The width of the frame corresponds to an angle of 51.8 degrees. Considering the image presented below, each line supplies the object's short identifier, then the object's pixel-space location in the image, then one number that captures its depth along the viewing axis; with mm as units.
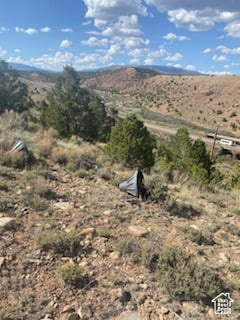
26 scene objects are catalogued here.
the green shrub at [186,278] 3067
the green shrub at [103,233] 3902
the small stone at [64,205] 4498
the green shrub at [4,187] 4675
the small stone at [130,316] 2797
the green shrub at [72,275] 3075
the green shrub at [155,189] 5416
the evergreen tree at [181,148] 13762
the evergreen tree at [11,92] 17847
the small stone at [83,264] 3353
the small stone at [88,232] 3892
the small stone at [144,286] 3146
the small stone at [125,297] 2990
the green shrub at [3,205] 4134
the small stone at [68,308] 2786
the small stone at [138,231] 4067
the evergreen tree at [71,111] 16673
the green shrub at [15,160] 5760
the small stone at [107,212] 4515
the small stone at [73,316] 2722
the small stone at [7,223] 3774
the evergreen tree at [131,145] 9888
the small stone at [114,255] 3541
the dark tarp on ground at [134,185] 5434
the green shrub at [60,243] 3514
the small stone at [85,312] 2752
